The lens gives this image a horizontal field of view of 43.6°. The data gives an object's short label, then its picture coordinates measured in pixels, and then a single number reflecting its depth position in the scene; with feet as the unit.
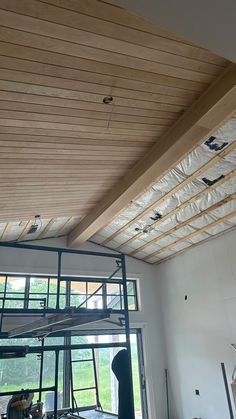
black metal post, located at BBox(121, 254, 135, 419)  13.06
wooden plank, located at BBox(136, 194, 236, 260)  16.68
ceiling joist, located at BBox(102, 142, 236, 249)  13.46
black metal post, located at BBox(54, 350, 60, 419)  11.86
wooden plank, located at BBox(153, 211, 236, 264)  18.07
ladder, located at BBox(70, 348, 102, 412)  15.75
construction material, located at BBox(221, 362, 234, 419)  17.75
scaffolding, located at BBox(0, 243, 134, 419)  11.95
